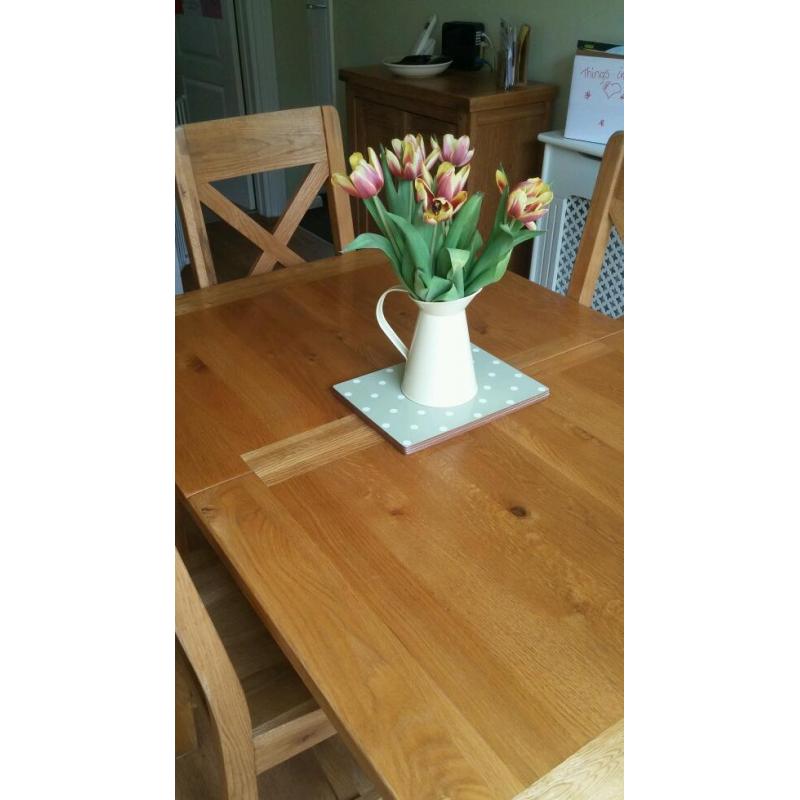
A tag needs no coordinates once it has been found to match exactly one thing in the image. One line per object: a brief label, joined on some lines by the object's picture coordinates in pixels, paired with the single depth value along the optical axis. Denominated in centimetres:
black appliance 275
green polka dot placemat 100
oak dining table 63
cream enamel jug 99
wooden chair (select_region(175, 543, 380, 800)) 78
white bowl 271
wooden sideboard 247
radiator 238
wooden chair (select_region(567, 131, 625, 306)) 146
